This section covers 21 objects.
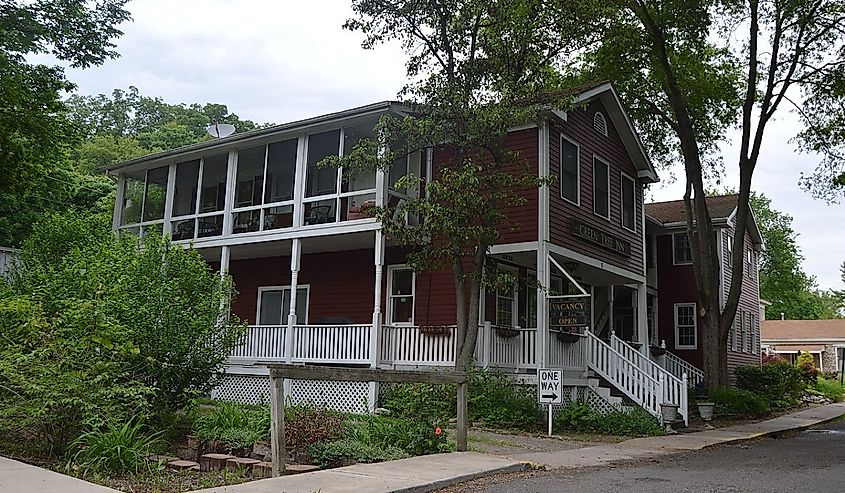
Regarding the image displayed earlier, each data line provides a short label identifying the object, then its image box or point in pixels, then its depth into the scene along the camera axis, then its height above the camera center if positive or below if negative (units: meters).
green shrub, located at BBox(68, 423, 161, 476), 7.80 -1.11
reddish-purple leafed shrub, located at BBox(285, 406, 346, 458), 8.98 -0.93
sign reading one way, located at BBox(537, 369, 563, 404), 13.44 -0.47
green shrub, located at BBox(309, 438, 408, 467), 8.52 -1.12
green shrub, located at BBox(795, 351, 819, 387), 31.69 -0.06
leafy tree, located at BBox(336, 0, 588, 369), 13.98 +4.54
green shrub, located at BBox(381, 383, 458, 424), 13.58 -0.82
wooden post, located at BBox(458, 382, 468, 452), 9.70 -0.74
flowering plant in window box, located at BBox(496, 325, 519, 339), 15.52 +0.57
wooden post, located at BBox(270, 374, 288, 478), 7.62 -0.75
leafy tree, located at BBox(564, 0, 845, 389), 20.59 +8.48
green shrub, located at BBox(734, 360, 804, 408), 25.23 -0.49
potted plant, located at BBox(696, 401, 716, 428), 17.73 -1.01
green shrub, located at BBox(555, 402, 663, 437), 14.34 -1.14
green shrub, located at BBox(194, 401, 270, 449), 9.23 -0.96
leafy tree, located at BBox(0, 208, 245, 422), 10.09 +0.55
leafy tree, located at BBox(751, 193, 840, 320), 50.75 +7.72
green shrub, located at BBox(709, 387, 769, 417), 19.75 -0.92
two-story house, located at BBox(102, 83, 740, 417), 15.81 +2.51
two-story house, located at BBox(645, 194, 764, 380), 26.44 +2.92
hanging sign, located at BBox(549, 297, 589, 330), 14.85 +0.97
